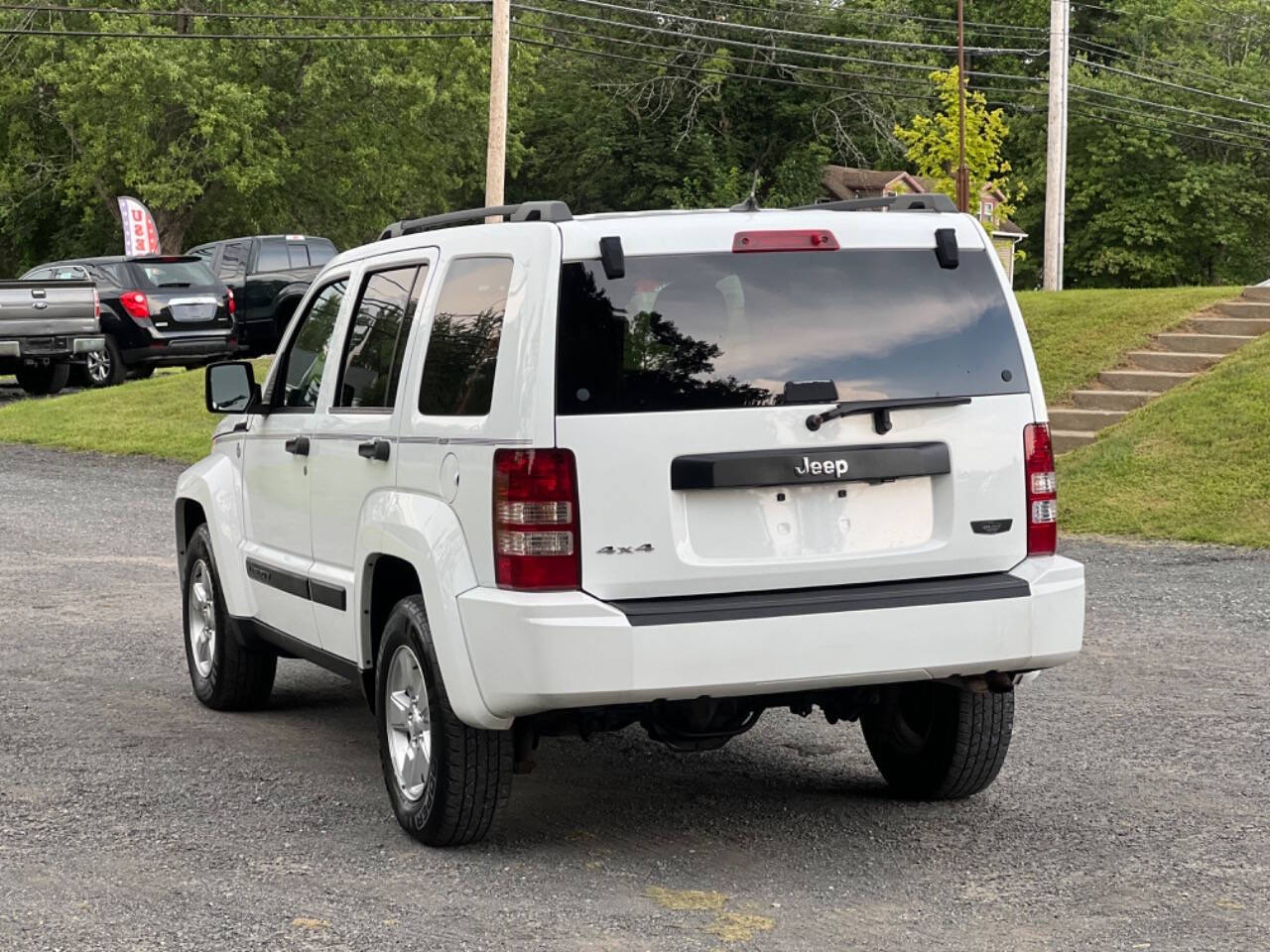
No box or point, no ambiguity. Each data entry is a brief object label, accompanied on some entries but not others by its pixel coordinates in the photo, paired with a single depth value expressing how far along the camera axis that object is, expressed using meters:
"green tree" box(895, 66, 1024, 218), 46.81
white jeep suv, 5.30
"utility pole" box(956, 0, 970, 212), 43.72
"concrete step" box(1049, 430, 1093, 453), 16.92
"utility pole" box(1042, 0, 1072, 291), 29.25
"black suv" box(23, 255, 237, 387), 27.34
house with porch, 71.89
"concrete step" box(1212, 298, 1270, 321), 19.58
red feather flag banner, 40.34
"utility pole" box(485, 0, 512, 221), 26.23
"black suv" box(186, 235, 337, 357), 28.89
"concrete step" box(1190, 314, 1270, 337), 19.06
